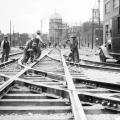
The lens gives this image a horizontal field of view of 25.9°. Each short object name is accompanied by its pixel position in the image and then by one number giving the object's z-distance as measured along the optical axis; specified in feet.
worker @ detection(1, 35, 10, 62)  50.49
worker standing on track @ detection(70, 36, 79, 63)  44.37
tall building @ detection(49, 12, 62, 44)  509.02
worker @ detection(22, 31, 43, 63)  43.78
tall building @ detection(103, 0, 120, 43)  158.83
